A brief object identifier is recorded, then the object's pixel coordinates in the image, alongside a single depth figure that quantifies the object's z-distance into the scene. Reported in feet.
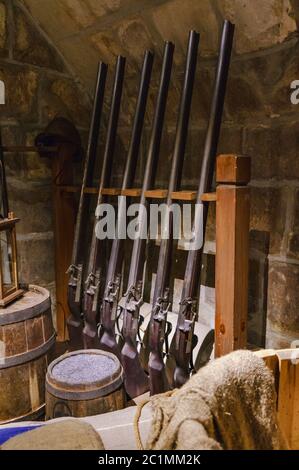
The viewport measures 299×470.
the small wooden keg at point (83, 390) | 4.11
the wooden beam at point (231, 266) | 4.26
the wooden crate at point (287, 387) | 3.42
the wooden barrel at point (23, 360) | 4.66
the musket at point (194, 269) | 4.69
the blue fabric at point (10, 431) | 3.52
